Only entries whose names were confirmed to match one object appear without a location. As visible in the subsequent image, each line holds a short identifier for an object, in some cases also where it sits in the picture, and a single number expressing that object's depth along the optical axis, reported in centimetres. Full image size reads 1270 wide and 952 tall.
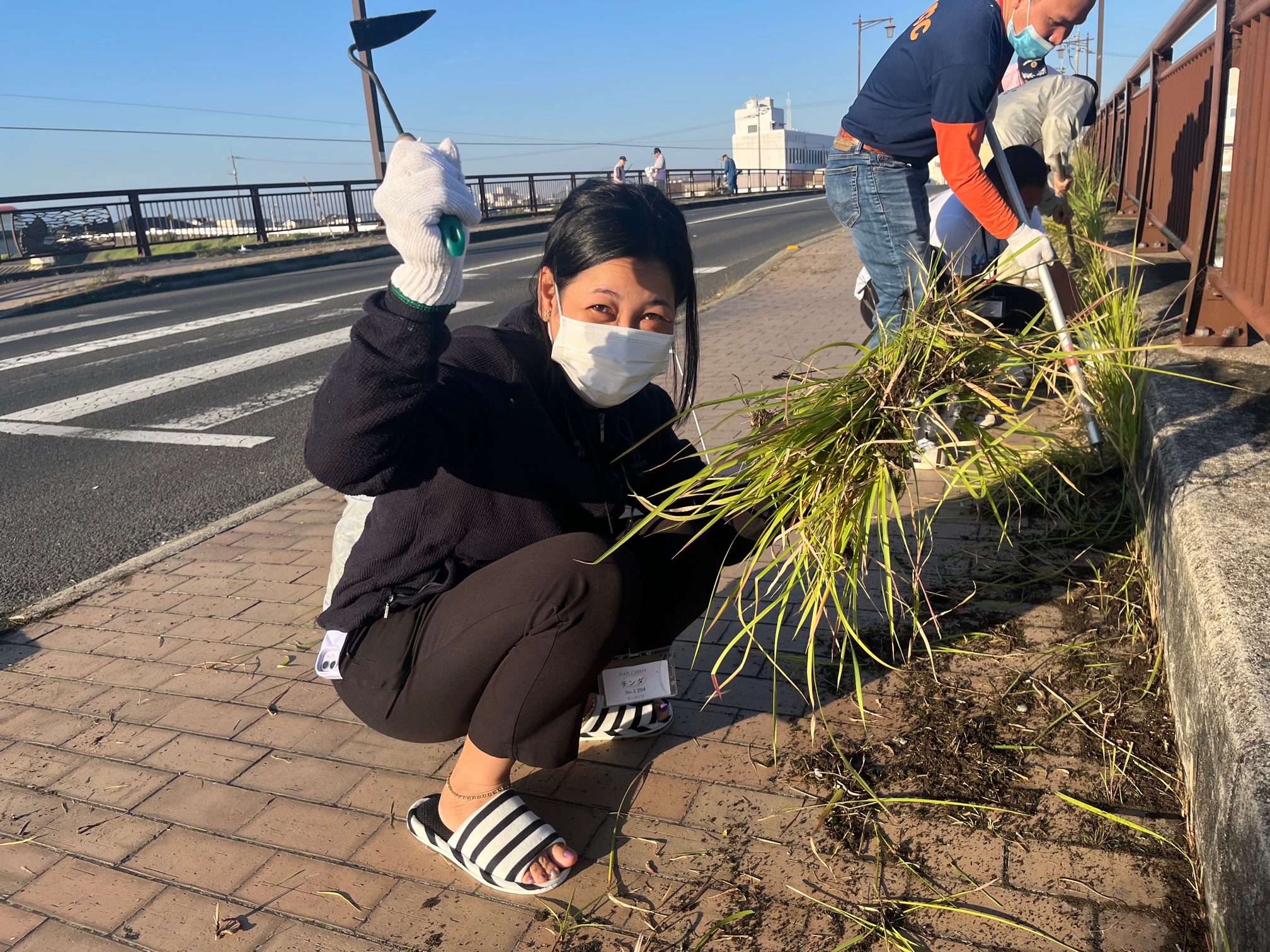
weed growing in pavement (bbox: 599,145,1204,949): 190
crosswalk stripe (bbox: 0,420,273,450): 567
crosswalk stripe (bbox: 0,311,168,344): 1024
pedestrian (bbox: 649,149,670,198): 3036
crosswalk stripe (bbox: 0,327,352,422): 658
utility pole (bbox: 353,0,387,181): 1683
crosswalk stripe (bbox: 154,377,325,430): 611
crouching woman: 188
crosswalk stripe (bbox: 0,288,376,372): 865
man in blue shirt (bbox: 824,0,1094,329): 337
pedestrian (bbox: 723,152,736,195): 3906
